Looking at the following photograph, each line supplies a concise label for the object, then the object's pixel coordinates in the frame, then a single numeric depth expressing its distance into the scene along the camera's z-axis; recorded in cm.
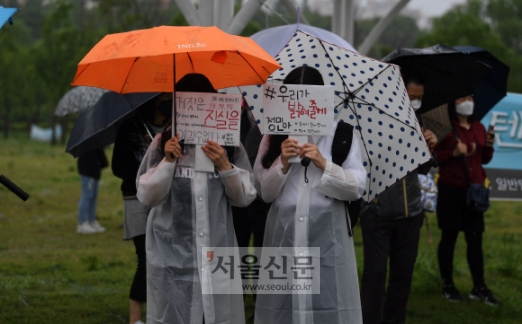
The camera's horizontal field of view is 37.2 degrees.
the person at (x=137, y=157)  530
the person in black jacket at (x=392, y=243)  549
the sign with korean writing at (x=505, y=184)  939
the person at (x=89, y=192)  1140
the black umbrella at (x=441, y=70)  577
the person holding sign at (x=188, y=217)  428
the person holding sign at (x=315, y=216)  418
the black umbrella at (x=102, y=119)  540
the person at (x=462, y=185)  705
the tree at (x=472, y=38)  2961
